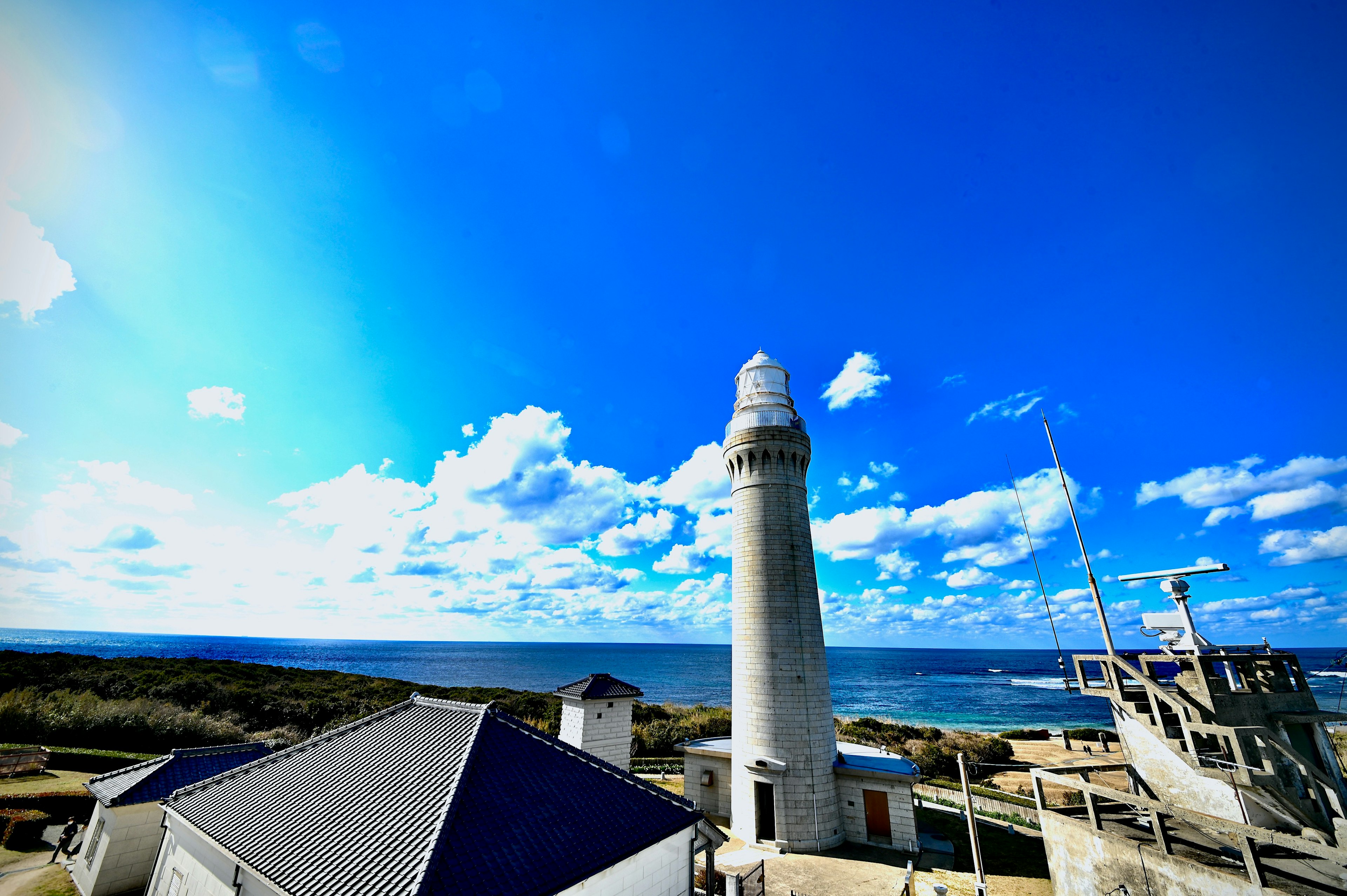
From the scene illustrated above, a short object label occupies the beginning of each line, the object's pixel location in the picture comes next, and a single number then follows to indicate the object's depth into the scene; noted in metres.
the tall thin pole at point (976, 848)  12.23
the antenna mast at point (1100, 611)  12.77
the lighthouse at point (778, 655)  17.06
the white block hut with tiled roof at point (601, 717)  18.52
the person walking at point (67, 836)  15.38
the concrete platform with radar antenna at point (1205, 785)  9.52
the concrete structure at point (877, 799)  16.81
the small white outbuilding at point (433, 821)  8.14
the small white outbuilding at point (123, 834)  13.38
